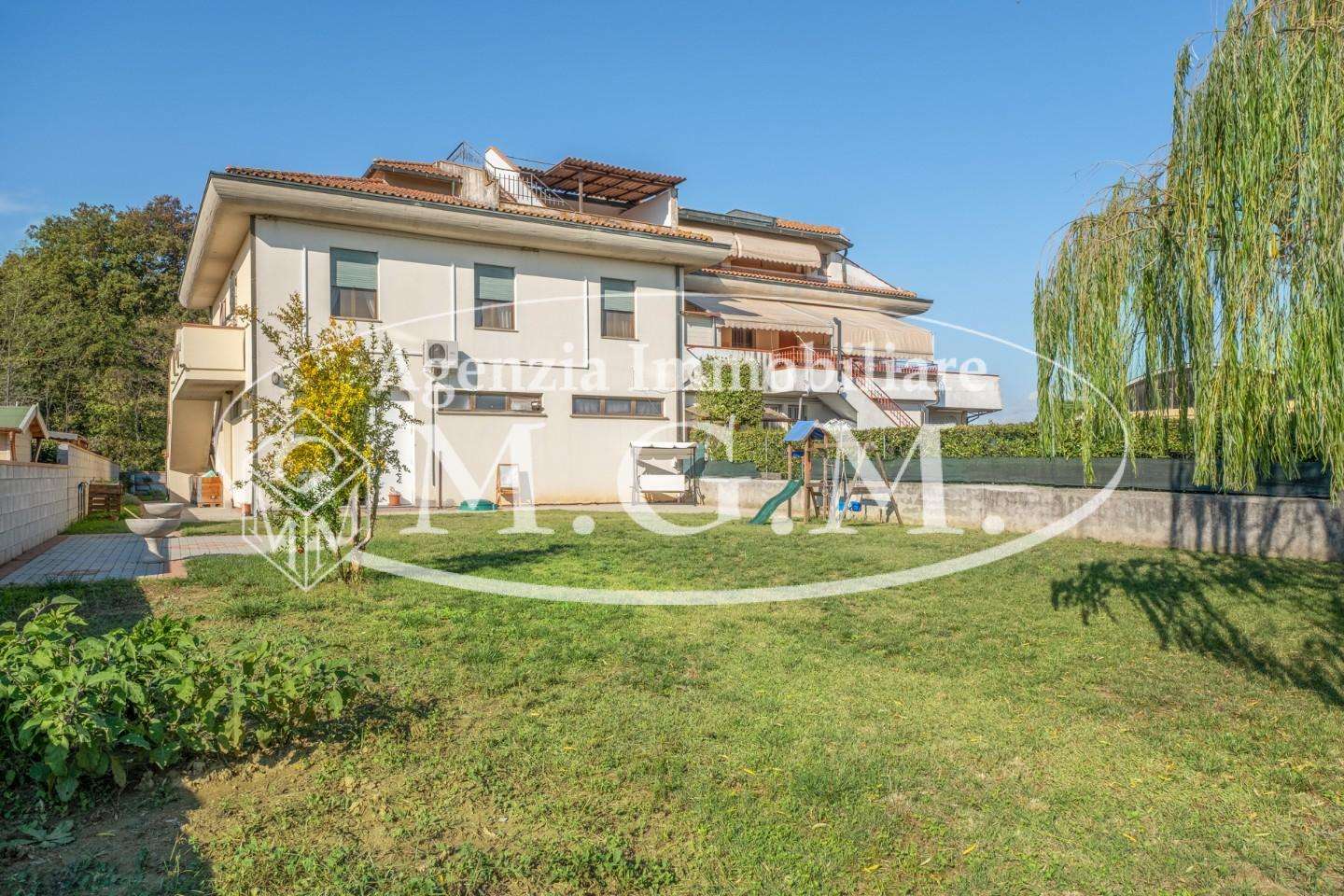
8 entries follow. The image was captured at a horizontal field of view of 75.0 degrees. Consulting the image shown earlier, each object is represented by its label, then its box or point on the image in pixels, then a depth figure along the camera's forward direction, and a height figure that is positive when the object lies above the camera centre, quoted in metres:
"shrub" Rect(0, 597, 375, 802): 3.67 -1.07
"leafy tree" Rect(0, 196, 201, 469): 35.59 +6.32
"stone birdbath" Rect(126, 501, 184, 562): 10.46 -0.68
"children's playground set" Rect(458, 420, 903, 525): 16.78 -0.42
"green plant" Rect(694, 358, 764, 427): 23.91 +1.82
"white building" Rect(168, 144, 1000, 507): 19.59 +3.86
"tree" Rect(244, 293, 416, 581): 8.66 +0.27
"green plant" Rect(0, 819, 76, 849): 3.39 -1.45
